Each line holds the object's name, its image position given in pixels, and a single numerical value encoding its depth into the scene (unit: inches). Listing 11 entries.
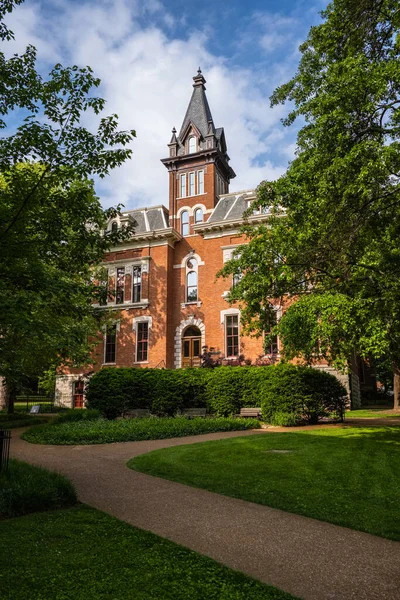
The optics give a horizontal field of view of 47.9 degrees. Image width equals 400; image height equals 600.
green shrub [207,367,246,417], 783.7
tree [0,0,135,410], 272.7
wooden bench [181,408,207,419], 795.4
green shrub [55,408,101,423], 724.7
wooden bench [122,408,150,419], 807.5
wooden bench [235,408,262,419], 740.0
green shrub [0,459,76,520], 239.1
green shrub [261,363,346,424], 698.8
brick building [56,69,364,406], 1131.3
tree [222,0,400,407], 347.3
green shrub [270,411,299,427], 674.8
